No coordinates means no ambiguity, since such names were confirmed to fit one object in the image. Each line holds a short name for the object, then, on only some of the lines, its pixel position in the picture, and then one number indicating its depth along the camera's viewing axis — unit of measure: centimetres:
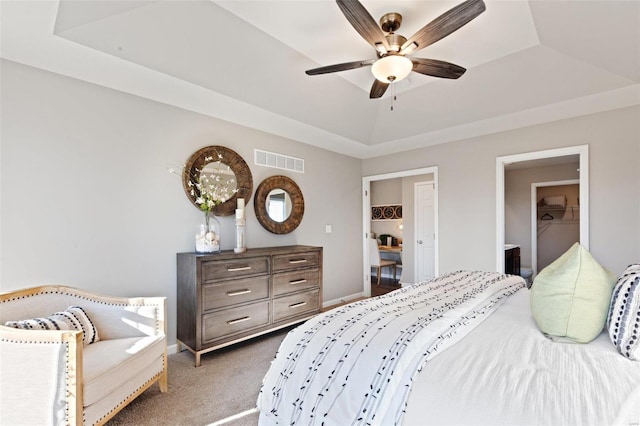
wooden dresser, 269
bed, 94
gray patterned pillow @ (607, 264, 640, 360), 121
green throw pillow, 136
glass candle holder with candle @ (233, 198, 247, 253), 319
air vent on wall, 379
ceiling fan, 175
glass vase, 297
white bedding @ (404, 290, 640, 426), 89
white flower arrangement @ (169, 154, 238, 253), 299
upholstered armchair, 144
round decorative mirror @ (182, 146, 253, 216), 311
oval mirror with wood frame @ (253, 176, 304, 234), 376
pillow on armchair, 169
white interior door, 575
